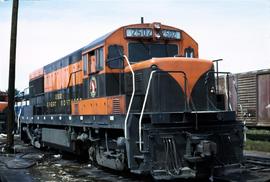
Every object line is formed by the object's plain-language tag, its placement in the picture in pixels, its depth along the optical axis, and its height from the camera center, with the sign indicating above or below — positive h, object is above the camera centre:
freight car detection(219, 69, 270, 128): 20.53 +1.12
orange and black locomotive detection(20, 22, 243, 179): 9.17 +0.28
